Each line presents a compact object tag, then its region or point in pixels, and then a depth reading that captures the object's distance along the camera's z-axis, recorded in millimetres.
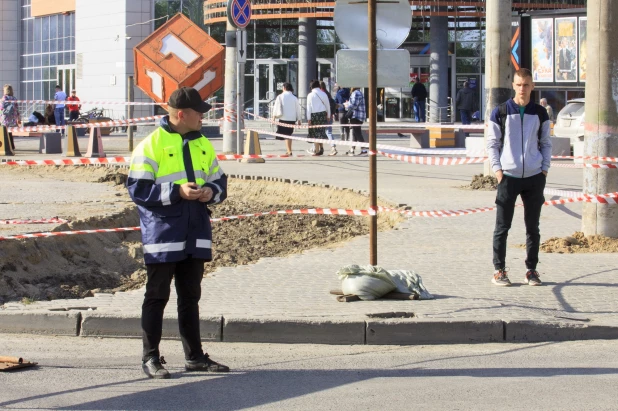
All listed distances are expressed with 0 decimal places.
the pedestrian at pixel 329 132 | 25302
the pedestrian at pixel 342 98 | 34338
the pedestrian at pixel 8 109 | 28422
